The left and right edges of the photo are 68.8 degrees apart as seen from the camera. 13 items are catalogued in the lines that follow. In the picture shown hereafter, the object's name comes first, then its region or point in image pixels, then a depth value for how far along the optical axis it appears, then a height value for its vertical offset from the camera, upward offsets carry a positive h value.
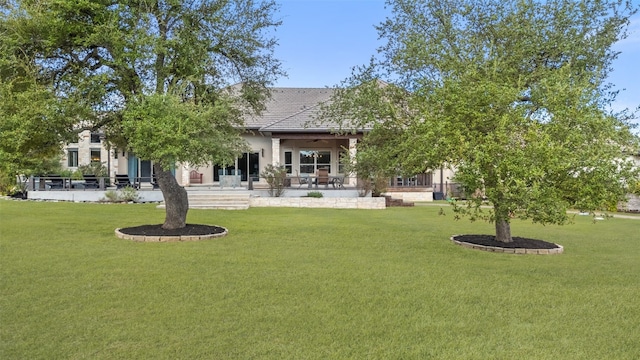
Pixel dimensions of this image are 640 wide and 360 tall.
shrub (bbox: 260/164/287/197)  20.52 -0.08
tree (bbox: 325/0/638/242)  8.37 +1.51
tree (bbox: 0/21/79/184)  9.04 +1.24
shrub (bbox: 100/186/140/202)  20.03 -0.77
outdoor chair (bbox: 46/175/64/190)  21.27 -0.22
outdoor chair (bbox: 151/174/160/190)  21.99 -0.30
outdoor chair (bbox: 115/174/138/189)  21.70 -0.20
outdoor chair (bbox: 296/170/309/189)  22.00 -0.15
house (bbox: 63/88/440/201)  23.97 +1.22
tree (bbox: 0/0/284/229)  9.31 +2.64
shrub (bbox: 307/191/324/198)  20.39 -0.75
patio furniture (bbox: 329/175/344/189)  21.98 -0.20
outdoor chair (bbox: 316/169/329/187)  22.23 -0.10
